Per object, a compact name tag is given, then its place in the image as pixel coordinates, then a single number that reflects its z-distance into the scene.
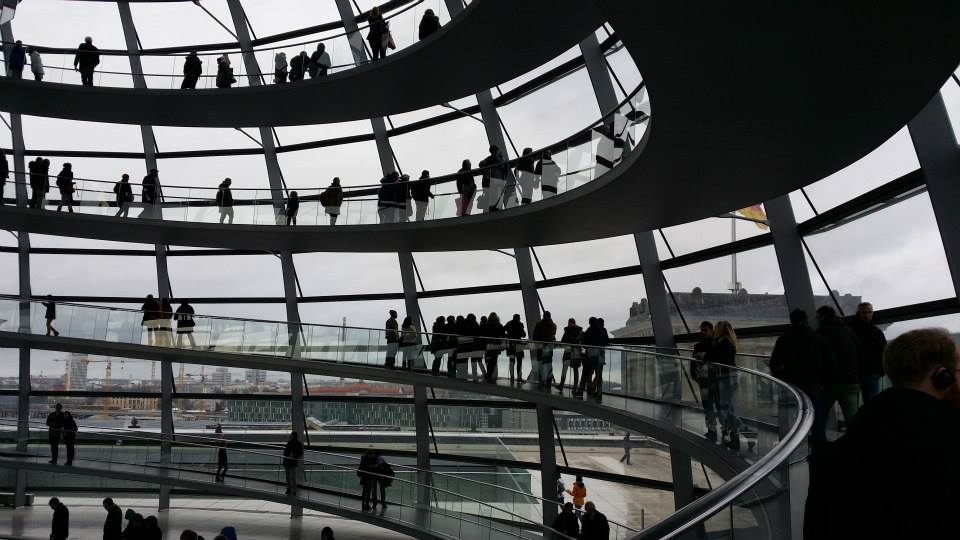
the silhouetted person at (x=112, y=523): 20.53
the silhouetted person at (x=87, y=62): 24.17
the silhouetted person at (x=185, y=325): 23.94
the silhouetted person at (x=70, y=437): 24.34
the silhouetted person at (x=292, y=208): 23.98
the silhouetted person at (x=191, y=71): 24.36
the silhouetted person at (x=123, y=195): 24.38
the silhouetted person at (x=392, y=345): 22.61
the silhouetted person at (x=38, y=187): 24.12
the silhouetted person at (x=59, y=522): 22.23
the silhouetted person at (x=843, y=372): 9.84
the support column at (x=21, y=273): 28.23
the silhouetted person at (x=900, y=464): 2.44
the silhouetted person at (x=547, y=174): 17.98
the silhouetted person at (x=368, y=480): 22.88
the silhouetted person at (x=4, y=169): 24.20
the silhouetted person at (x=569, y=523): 19.31
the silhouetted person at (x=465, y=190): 20.78
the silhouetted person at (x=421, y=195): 21.95
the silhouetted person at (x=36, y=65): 23.69
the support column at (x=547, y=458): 24.47
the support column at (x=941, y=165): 12.93
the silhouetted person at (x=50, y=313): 23.94
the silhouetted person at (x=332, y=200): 23.58
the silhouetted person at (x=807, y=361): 9.60
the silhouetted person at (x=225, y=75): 24.41
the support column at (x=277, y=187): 27.19
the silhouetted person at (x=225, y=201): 24.25
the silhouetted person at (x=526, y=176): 18.80
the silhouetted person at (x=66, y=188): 24.25
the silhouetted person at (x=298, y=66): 23.22
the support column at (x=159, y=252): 27.88
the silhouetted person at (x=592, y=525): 17.53
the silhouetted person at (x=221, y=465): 24.91
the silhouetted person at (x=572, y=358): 18.23
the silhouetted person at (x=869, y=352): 10.51
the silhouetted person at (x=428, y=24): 20.00
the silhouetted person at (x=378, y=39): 21.28
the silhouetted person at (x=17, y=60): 23.92
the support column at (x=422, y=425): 26.55
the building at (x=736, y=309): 18.53
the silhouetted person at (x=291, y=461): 24.03
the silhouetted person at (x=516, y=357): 19.94
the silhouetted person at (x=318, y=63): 23.09
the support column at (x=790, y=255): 17.17
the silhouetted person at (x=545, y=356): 19.14
